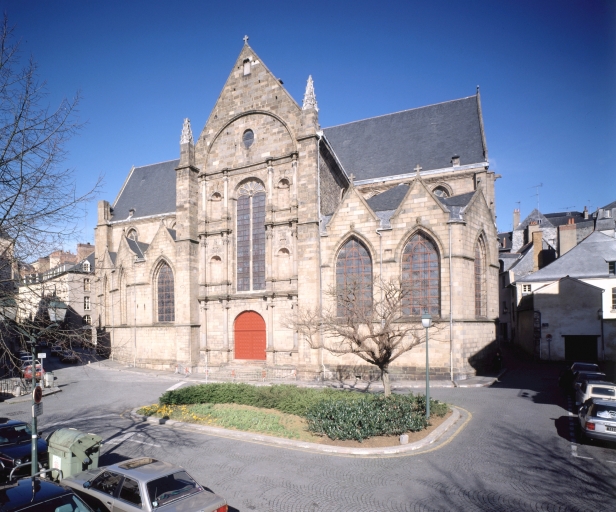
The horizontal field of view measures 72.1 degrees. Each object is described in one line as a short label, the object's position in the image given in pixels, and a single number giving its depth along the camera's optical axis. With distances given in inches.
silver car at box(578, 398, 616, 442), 433.7
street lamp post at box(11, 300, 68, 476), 352.5
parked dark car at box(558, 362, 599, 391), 764.4
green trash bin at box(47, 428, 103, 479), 367.2
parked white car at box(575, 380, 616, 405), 563.8
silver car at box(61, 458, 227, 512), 262.7
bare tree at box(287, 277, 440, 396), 679.2
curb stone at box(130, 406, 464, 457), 443.6
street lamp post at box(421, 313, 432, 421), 530.9
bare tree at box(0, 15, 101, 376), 339.6
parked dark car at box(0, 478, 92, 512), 228.4
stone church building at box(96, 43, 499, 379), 888.9
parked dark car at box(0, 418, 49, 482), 396.8
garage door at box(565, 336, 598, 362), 1149.7
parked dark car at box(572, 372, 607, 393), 691.4
